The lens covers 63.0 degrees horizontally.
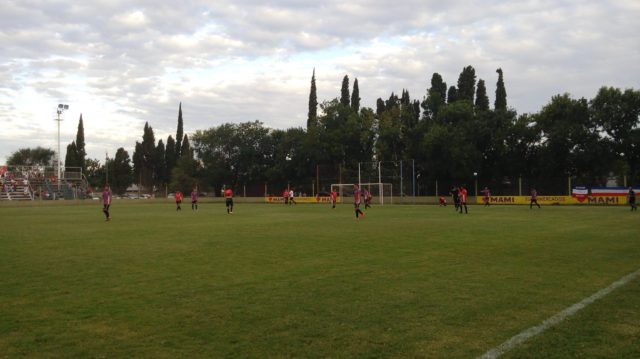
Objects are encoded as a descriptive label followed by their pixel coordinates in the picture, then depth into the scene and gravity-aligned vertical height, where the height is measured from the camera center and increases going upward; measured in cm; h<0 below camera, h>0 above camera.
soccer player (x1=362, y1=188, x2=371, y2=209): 3734 -53
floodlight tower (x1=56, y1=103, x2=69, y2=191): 6737 +1130
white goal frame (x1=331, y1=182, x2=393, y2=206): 5194 -24
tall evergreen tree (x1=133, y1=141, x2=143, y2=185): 10969 +606
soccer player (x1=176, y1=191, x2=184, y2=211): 4124 -54
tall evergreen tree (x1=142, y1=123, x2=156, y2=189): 10850 +768
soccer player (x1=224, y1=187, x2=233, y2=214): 3331 -58
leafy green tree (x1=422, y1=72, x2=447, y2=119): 6106 +1008
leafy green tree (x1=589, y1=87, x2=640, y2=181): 4612 +620
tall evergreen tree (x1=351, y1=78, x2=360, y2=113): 7750 +1364
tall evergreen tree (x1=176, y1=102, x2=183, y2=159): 10844 +1175
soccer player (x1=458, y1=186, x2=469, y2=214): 3164 -50
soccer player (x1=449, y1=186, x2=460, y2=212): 3319 -45
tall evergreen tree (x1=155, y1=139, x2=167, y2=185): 10844 +552
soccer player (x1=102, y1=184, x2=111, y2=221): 2657 -32
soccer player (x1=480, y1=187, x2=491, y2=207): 4292 -78
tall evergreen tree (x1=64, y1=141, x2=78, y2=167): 9998 +721
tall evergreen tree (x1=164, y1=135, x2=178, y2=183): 10769 +757
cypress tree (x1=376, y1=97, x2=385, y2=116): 7949 +1277
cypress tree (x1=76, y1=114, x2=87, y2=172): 10088 +904
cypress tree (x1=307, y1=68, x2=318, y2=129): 7912 +1361
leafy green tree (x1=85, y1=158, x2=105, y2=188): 10988 +410
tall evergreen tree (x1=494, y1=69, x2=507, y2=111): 6238 +1125
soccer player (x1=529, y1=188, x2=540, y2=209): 3617 -57
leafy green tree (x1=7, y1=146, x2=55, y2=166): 10738 +740
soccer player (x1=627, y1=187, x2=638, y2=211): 3192 -71
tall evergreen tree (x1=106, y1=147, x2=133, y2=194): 10800 +391
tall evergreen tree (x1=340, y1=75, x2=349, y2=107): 7681 +1448
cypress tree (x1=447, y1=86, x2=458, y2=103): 6328 +1157
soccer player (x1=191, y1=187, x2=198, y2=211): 4209 -63
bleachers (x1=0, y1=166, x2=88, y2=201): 6097 +93
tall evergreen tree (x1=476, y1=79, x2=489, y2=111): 6209 +1106
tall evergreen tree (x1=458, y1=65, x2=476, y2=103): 6212 +1260
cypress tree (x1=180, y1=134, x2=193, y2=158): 10875 +984
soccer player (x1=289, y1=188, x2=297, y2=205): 5485 -70
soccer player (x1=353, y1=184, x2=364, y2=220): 2667 -43
